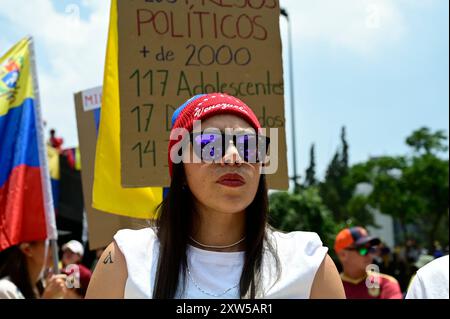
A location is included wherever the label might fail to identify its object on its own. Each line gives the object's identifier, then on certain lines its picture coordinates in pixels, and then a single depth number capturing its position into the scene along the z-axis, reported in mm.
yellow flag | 3713
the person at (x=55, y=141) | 11406
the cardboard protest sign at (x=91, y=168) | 4312
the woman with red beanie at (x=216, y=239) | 1755
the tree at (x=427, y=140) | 25438
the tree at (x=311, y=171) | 22750
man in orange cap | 4703
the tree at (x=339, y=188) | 41219
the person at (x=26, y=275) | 3900
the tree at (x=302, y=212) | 16844
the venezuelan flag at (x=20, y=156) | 4906
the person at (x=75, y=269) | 2521
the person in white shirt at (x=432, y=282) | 1966
